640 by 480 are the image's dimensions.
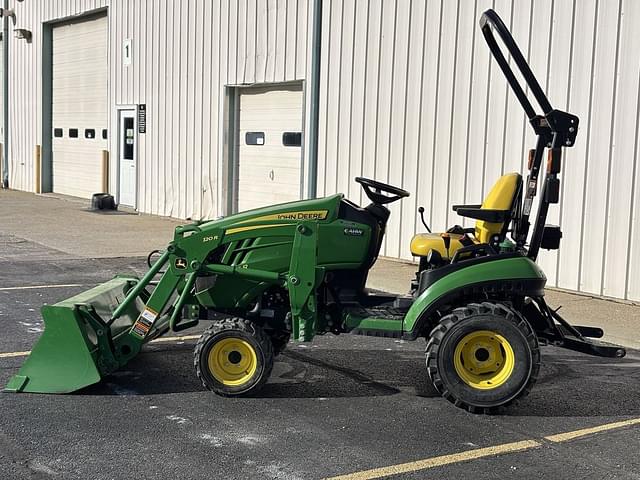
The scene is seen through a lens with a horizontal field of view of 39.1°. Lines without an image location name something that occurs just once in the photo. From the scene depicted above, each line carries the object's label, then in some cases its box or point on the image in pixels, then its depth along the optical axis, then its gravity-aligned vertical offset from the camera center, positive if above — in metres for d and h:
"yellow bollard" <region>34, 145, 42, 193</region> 23.23 -1.06
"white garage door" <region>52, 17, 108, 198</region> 20.88 +0.63
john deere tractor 5.52 -1.02
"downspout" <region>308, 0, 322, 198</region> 13.48 +0.60
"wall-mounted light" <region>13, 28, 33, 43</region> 23.42 +2.48
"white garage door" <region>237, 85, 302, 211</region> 14.76 -0.13
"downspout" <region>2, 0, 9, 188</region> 24.81 +0.94
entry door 19.03 -0.53
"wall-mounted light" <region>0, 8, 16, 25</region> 24.39 +3.13
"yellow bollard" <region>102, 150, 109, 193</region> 20.27 -0.87
